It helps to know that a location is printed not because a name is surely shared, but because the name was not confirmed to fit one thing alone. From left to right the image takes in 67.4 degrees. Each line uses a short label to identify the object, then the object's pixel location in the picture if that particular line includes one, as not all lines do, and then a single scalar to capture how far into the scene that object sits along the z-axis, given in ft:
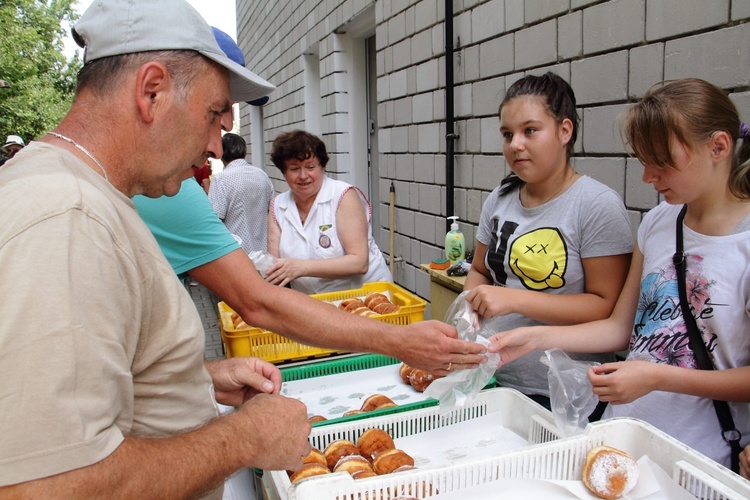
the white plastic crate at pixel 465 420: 5.74
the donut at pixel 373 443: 5.55
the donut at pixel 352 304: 10.14
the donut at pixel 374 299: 10.33
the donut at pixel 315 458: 5.29
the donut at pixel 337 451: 5.46
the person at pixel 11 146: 33.76
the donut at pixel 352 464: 5.14
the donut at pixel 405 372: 8.00
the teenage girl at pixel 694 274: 5.15
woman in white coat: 12.13
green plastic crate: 8.13
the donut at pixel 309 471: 4.96
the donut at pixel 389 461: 5.21
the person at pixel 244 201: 16.71
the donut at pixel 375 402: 6.97
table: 11.92
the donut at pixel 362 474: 5.01
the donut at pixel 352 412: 6.65
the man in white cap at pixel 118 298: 2.79
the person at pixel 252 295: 6.42
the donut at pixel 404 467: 5.08
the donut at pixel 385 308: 9.71
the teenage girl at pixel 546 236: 6.77
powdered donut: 4.45
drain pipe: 14.80
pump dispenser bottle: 13.39
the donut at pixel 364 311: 9.46
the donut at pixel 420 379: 7.62
